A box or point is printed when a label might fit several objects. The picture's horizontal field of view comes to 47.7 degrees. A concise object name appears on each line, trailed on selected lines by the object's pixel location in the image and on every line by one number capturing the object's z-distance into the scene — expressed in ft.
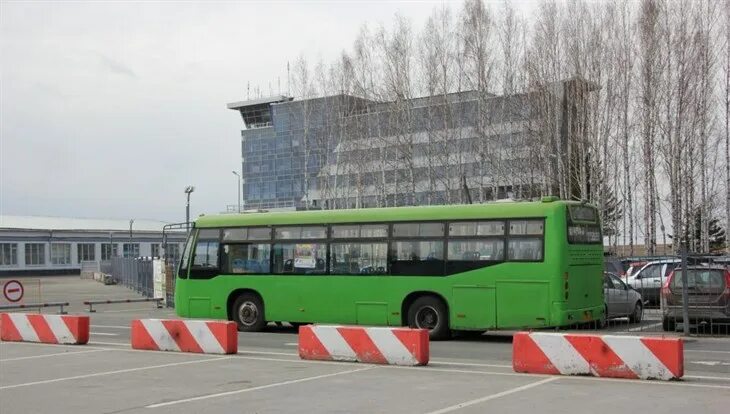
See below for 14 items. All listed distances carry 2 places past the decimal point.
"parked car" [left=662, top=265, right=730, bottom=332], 59.36
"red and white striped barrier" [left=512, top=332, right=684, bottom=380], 36.35
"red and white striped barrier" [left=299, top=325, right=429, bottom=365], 42.83
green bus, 55.93
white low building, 254.68
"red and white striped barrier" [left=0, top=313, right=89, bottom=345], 57.31
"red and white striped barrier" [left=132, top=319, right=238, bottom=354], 49.24
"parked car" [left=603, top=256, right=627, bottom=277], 65.31
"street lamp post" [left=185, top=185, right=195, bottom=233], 166.96
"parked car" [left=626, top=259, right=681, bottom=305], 76.89
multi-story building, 145.89
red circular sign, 85.17
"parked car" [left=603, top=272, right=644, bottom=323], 67.10
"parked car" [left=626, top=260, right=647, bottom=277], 87.81
